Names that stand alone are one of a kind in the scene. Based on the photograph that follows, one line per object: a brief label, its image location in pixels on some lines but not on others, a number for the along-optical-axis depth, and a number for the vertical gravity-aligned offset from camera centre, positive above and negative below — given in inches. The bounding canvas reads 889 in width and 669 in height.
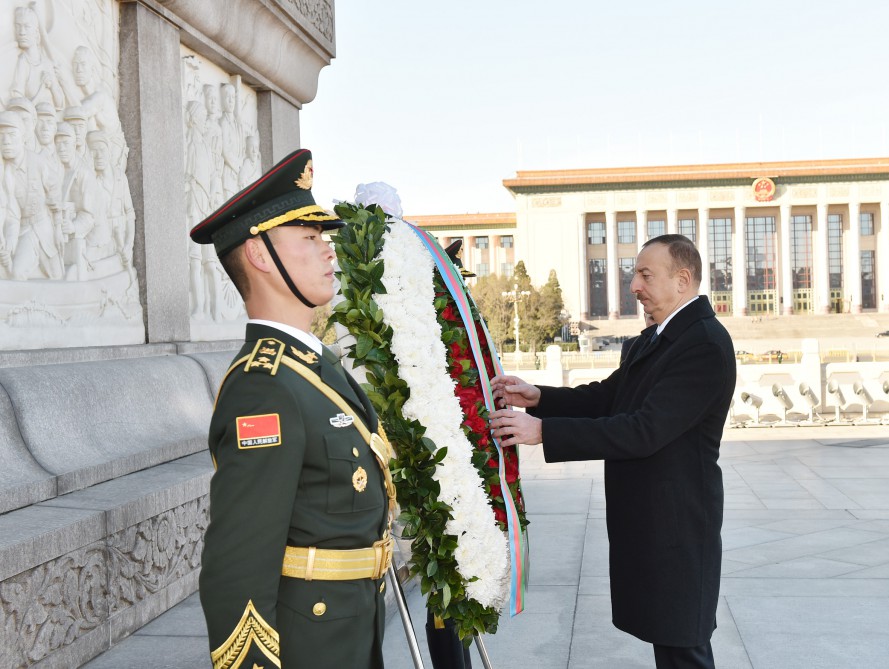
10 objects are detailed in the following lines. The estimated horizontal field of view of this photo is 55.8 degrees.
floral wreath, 95.7 -10.9
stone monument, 117.4 +7.3
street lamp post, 1911.9 +70.1
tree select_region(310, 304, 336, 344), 851.4 +9.6
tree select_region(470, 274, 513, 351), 1913.1 +34.6
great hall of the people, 2623.0 +305.7
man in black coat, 111.1 -18.4
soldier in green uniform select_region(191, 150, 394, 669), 65.0 -11.7
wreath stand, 96.7 -34.4
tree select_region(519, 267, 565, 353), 1968.5 +18.8
